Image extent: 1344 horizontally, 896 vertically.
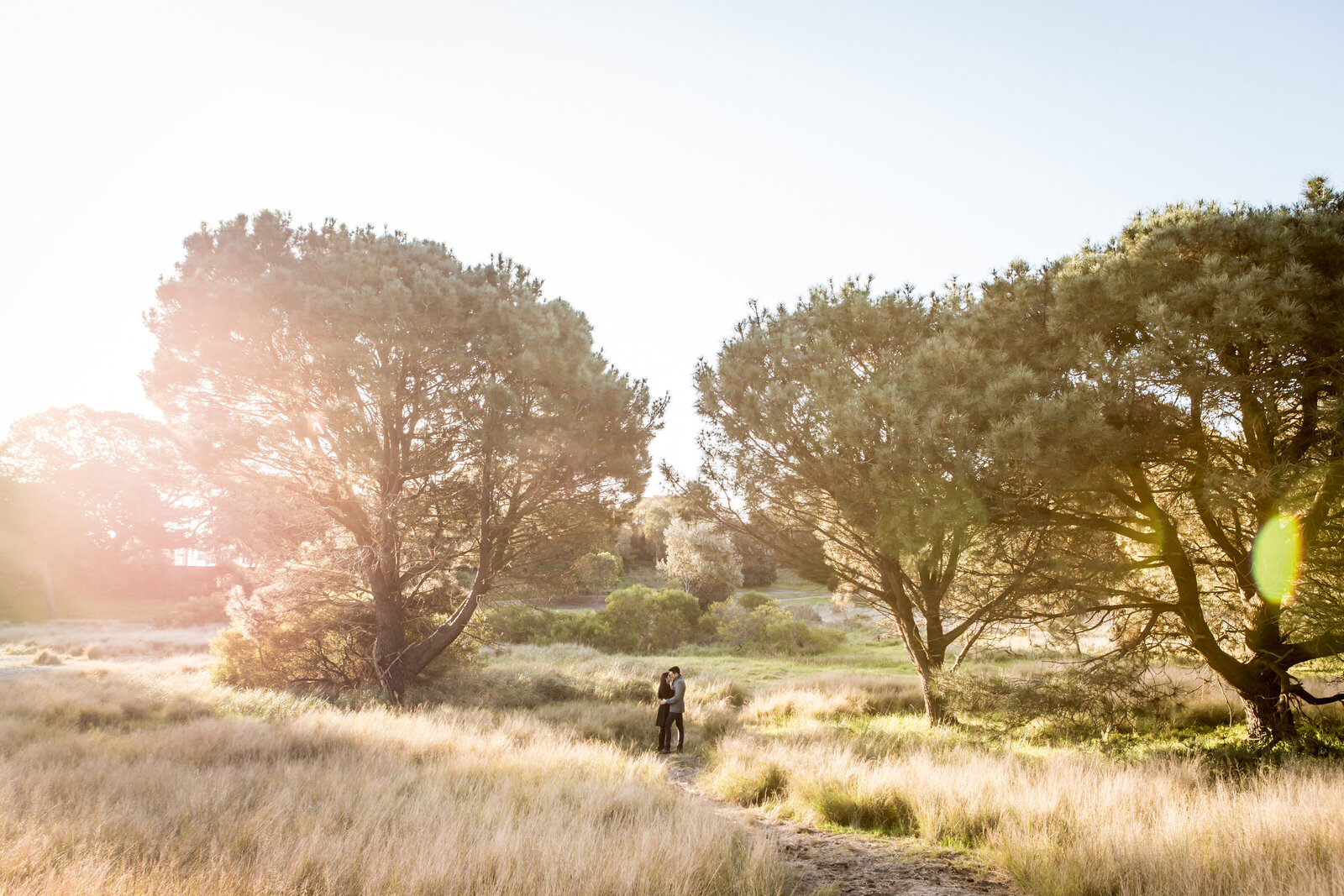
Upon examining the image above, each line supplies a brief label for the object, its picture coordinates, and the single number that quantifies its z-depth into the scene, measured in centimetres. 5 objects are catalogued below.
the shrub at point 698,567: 3519
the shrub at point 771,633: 2989
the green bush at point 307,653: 1392
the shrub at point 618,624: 3009
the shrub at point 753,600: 3697
